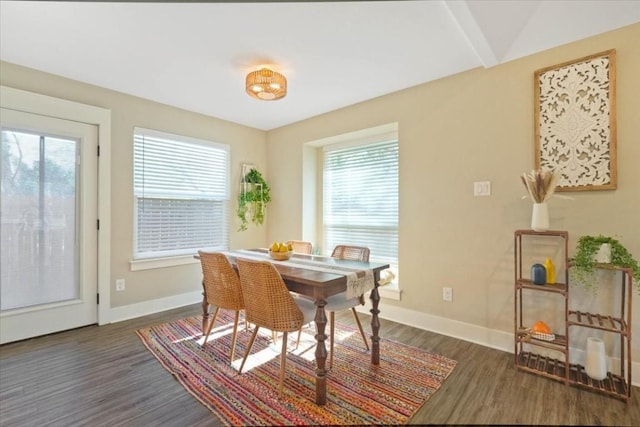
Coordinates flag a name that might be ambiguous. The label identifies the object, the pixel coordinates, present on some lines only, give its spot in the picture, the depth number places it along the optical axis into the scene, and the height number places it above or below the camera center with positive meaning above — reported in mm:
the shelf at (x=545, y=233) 2055 -129
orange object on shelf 2145 -821
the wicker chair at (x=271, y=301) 1896 -564
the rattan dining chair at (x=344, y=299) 2246 -663
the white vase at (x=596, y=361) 1975 -973
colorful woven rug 1716 -1129
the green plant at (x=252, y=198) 4305 +236
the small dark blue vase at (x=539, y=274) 2143 -431
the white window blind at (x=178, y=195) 3414 +243
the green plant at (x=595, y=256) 1873 -266
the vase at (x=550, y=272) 2172 -416
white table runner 2004 -400
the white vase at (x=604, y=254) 1918 -252
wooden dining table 1820 -435
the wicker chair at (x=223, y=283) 2299 -540
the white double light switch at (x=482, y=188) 2592 +230
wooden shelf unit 1880 -883
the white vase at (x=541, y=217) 2125 -22
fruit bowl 2561 -351
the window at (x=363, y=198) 3572 +207
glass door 2604 -102
